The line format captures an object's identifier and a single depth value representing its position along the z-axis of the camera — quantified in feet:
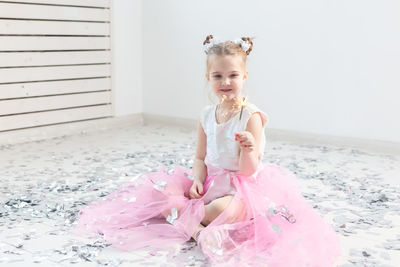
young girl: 4.67
